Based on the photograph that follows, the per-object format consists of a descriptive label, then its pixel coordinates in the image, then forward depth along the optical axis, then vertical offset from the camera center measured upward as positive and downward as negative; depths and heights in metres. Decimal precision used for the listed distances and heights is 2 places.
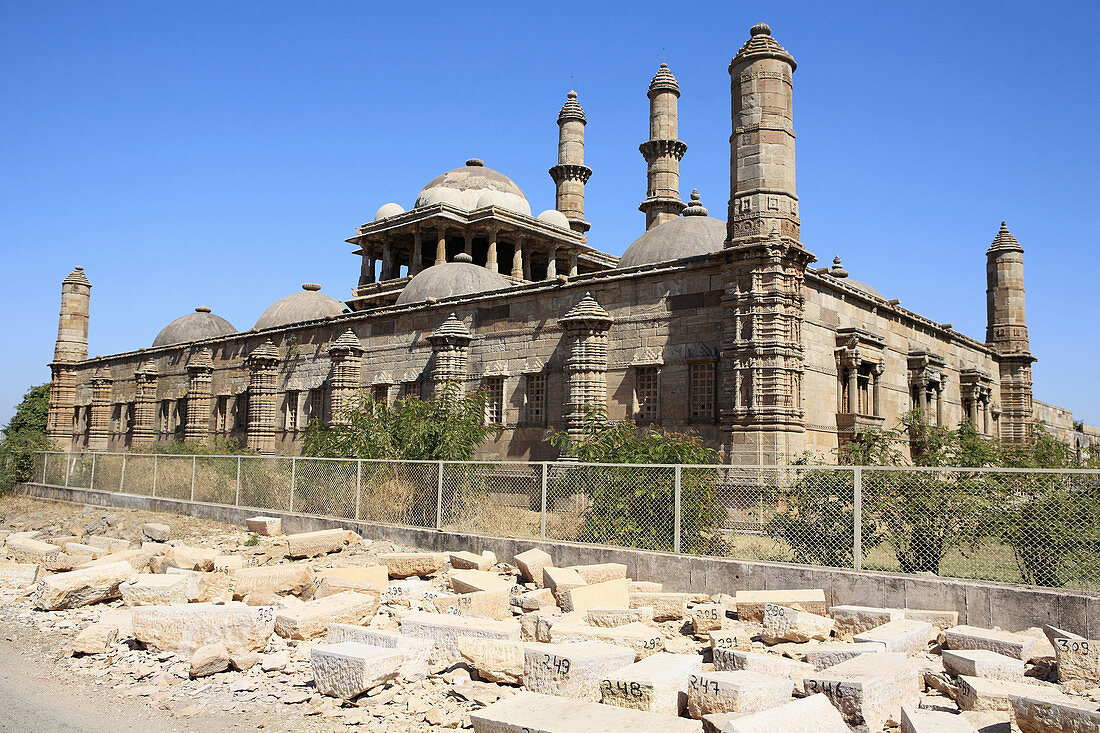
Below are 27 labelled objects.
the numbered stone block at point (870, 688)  5.21 -1.49
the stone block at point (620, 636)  6.86 -1.55
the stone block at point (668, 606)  8.42 -1.55
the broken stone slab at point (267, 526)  14.40 -1.40
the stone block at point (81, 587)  9.30 -1.67
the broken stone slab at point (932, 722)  4.77 -1.55
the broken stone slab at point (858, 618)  7.53 -1.47
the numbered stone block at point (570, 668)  5.79 -1.54
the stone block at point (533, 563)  9.95 -1.37
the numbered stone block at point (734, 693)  5.26 -1.53
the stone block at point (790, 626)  7.32 -1.50
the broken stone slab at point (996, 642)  6.57 -1.46
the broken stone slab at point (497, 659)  6.36 -1.62
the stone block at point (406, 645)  6.54 -1.62
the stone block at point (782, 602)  8.01 -1.41
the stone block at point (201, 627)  7.27 -1.63
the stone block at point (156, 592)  9.13 -1.65
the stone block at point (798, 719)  4.55 -1.49
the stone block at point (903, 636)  6.66 -1.45
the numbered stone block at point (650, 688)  5.45 -1.57
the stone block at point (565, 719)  4.81 -1.60
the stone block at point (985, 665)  6.02 -1.50
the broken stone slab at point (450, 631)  6.82 -1.52
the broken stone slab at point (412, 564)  10.70 -1.50
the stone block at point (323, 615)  7.63 -1.60
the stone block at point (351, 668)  6.02 -1.64
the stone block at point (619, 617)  7.89 -1.57
